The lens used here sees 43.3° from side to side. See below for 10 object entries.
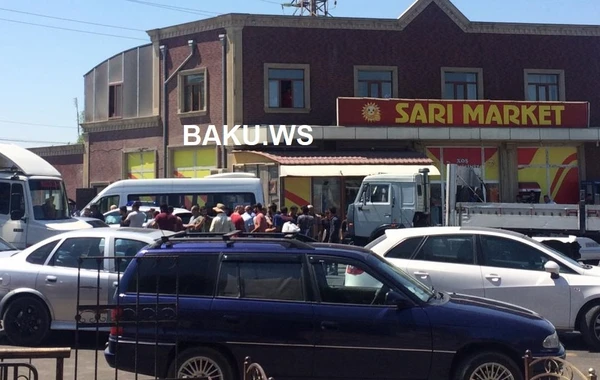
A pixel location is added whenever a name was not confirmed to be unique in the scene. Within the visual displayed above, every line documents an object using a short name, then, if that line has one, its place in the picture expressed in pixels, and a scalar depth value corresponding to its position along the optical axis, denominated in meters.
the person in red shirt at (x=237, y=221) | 16.99
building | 28.28
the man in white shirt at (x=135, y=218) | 15.94
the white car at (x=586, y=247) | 15.09
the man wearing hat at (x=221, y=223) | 15.62
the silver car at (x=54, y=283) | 9.80
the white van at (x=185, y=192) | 20.38
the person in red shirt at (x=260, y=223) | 16.73
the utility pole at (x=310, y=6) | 42.78
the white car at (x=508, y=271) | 9.69
